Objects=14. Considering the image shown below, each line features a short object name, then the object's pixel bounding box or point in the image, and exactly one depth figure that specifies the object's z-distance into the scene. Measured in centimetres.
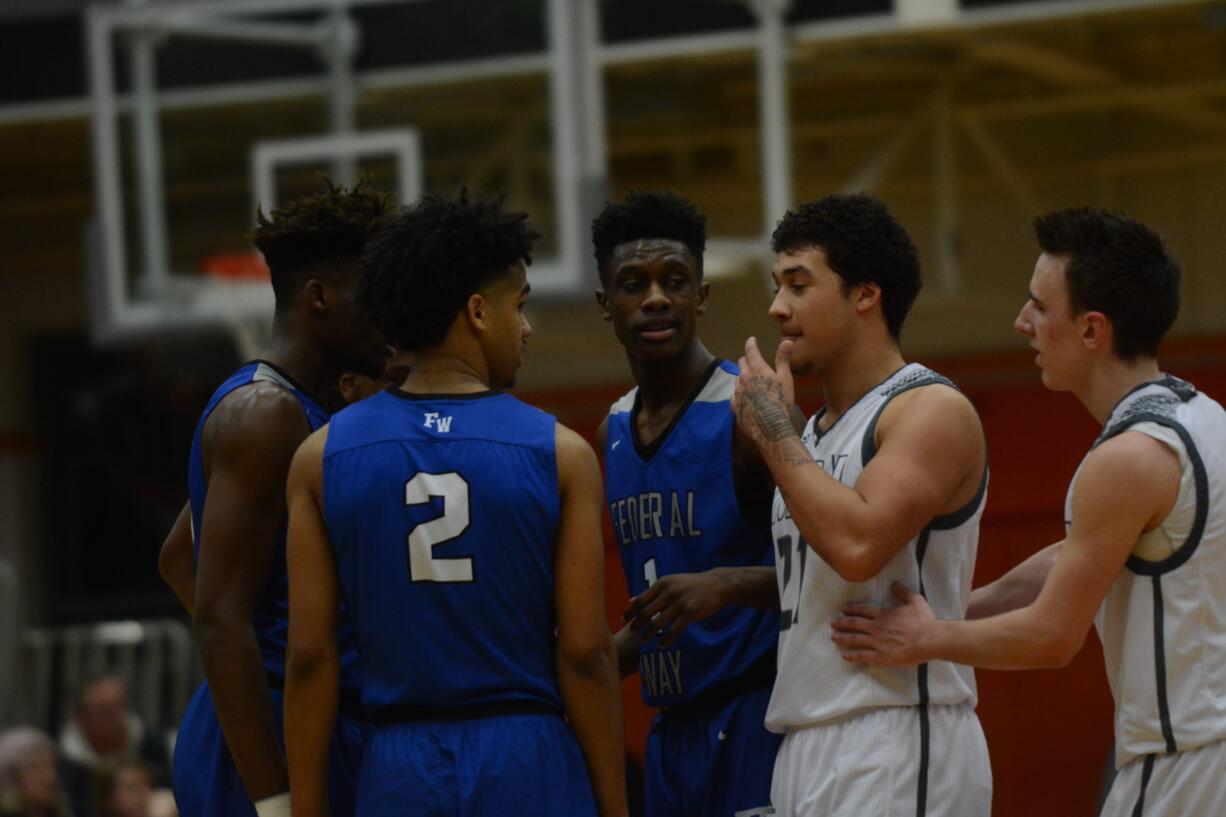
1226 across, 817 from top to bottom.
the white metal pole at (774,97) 2077
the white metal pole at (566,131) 2011
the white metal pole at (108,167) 2169
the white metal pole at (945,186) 2444
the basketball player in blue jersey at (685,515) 922
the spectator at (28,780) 1777
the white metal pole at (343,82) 2112
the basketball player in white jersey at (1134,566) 755
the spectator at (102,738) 1994
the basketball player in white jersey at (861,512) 776
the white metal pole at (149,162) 2158
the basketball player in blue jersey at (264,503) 803
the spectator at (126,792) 1861
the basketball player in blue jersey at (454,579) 756
